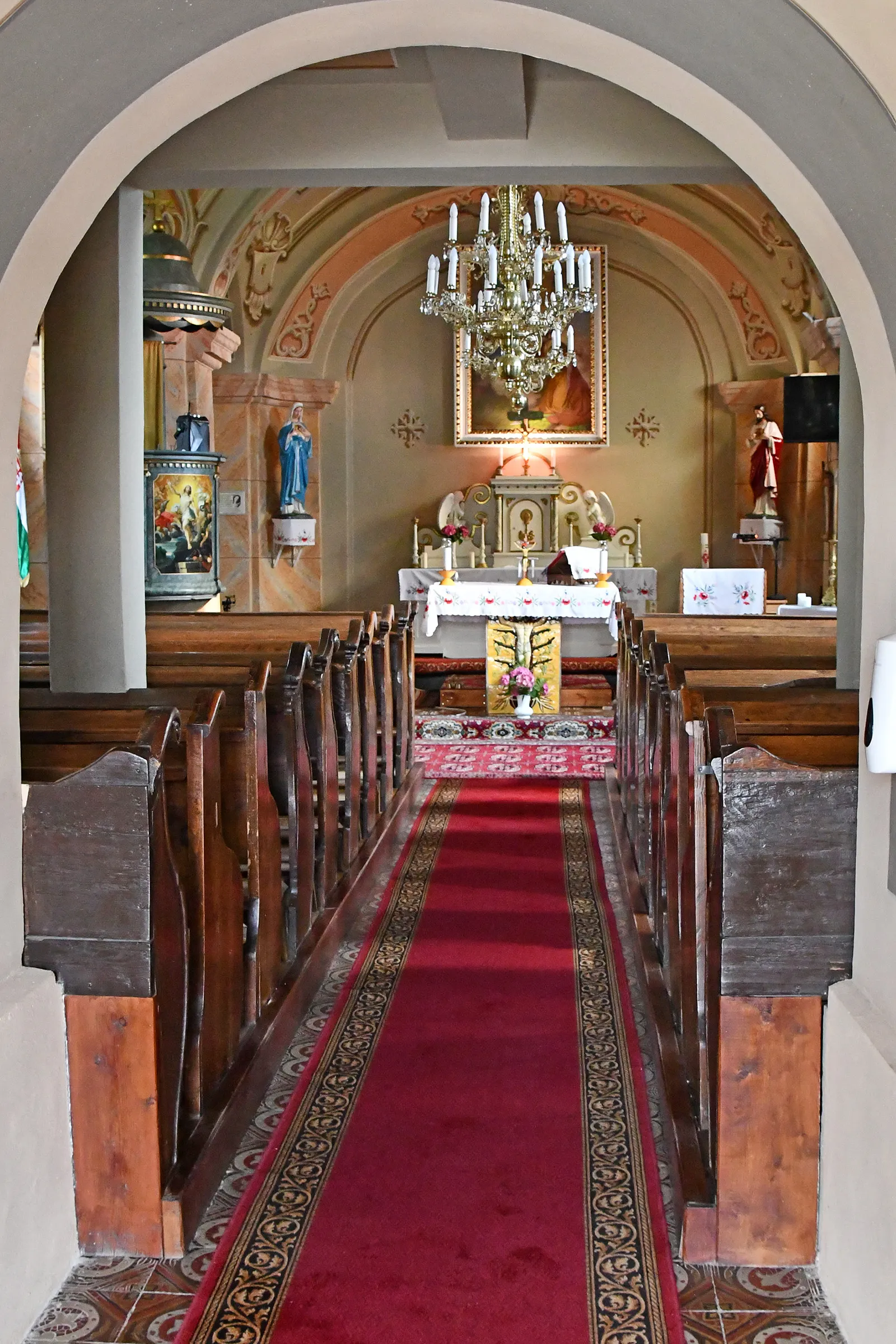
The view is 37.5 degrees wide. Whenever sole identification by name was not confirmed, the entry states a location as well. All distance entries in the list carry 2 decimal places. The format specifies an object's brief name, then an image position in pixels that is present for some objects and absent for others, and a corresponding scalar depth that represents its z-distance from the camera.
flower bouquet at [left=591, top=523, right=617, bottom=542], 11.77
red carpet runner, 2.44
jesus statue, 13.15
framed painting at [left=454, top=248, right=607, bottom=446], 14.54
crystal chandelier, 9.43
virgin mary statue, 13.35
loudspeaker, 12.09
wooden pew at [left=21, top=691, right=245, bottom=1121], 2.99
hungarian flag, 7.52
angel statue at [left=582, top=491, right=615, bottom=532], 14.05
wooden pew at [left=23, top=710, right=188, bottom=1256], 2.68
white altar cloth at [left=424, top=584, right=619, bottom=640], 9.81
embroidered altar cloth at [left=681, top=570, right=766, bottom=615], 11.64
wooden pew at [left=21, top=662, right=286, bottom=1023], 3.50
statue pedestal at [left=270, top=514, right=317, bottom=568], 13.43
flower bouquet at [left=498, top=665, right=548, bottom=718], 9.46
